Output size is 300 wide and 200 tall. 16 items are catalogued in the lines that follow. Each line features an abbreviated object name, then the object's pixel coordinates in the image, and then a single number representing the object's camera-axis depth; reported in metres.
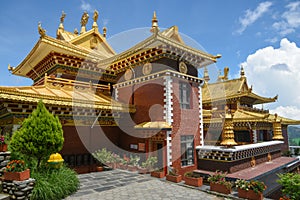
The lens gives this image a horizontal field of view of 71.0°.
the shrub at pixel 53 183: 7.44
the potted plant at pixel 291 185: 7.38
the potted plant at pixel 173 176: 10.70
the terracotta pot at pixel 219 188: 9.09
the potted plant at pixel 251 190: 8.20
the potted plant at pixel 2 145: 8.05
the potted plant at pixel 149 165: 11.91
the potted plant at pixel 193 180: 10.16
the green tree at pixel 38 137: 7.79
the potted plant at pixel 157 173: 11.38
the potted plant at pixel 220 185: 9.12
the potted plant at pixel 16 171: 7.21
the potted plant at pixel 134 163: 12.48
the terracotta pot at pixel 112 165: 13.25
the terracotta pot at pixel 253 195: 8.17
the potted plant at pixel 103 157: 13.08
